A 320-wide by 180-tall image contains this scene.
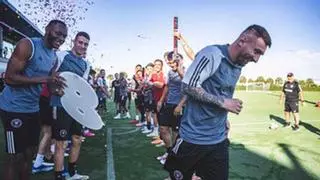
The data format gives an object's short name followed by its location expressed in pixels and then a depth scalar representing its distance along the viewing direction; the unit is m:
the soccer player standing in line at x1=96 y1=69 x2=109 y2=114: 14.49
